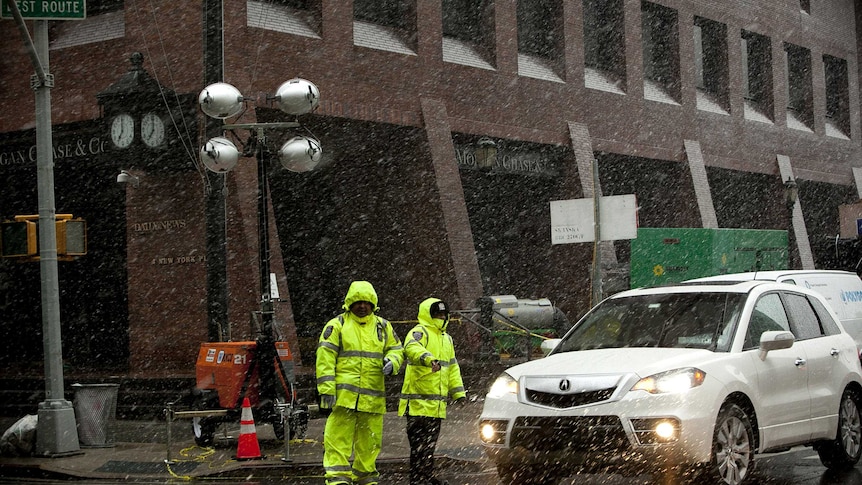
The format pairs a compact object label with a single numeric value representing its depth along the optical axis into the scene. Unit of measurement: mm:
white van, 14125
